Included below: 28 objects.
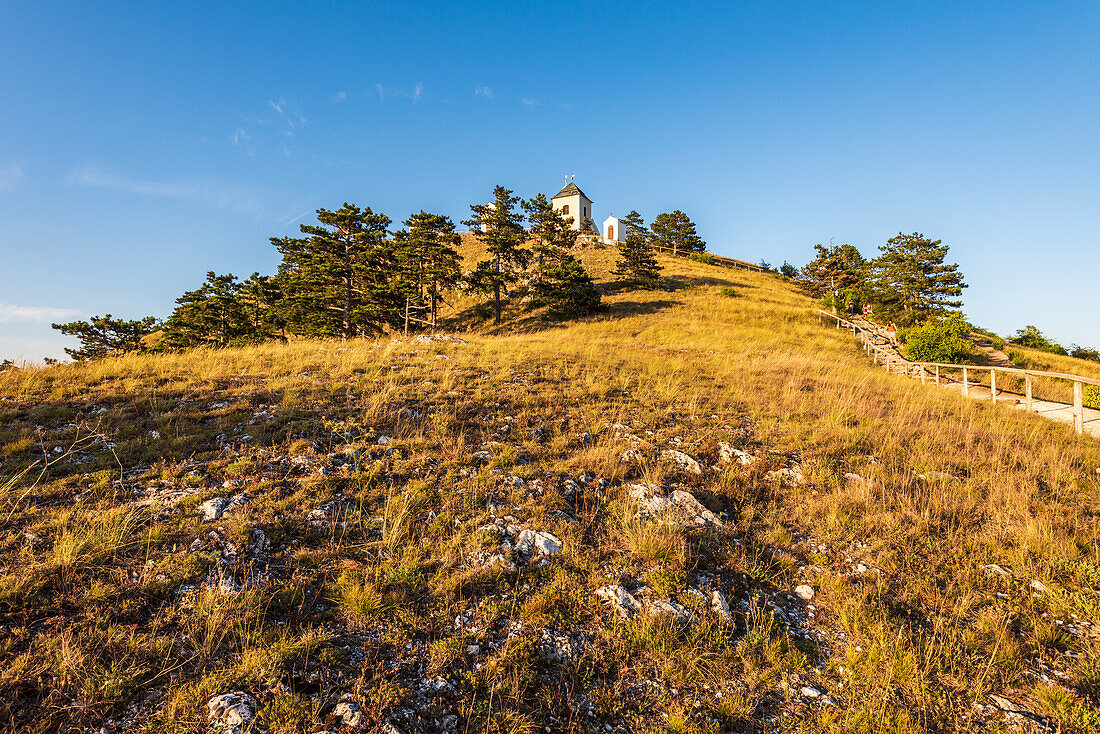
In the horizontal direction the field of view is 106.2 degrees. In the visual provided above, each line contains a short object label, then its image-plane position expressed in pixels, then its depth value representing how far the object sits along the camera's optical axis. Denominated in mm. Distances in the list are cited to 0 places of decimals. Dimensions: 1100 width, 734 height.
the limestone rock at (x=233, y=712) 2424
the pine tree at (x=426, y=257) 29984
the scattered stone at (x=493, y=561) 3898
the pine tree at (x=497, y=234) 32969
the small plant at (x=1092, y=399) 13445
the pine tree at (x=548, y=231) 36188
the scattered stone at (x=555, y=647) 3137
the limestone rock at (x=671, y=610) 3473
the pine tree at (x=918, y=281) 35375
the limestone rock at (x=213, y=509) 4188
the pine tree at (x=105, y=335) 34125
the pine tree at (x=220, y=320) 34812
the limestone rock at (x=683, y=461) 6039
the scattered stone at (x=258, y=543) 3878
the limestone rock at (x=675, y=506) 4793
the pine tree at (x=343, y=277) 28109
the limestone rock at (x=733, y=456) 6407
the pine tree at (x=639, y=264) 42375
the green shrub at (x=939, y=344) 22672
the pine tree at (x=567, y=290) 33312
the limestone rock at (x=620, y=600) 3521
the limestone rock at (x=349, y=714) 2488
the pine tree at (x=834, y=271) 49688
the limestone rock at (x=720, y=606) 3539
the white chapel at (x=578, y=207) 67562
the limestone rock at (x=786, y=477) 5938
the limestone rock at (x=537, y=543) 4188
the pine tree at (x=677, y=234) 65250
